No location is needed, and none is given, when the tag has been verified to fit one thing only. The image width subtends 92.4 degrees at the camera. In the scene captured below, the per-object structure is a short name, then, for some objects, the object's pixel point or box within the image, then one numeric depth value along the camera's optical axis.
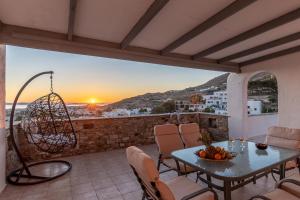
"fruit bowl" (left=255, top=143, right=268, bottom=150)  1.98
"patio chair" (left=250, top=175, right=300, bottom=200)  1.39
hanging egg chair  2.72
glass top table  1.38
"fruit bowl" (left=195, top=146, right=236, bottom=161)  1.64
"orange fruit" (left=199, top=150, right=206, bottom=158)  1.69
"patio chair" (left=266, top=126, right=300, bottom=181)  2.12
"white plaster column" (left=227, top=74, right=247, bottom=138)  4.74
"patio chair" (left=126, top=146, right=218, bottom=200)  1.14
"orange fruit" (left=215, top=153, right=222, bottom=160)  1.63
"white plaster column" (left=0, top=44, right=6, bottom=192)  2.34
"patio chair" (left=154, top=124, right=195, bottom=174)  2.37
